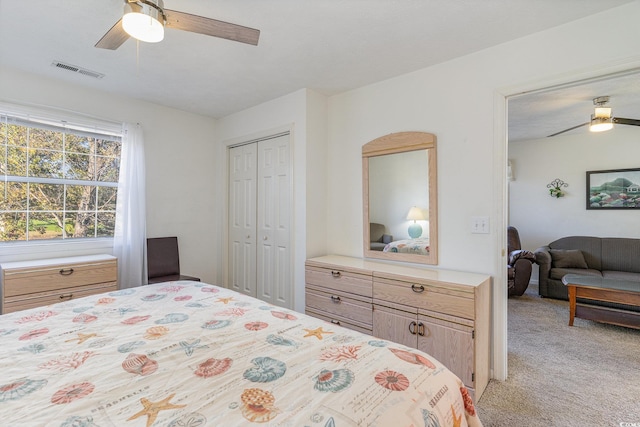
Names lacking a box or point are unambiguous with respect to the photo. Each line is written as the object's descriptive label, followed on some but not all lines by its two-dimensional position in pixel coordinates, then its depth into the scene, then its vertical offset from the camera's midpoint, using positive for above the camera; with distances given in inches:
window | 106.0 +13.0
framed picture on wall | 168.9 +11.4
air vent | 99.4 +49.0
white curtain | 123.3 -1.3
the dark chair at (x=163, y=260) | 130.3 -21.6
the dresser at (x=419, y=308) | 77.0 -28.5
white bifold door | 130.1 -4.2
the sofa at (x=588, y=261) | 159.0 -28.6
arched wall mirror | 101.2 +4.6
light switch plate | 90.1 -4.6
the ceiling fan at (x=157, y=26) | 55.9 +38.1
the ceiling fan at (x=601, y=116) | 127.8 +40.7
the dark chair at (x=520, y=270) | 165.3 -33.3
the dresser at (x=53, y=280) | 91.9 -22.3
